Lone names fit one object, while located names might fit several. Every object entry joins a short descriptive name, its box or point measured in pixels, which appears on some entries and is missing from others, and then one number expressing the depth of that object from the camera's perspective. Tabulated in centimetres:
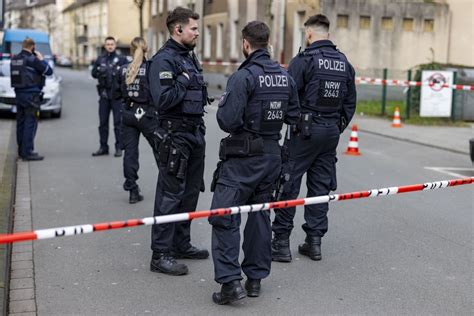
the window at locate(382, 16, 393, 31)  2566
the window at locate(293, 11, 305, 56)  2669
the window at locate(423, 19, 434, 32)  2612
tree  3344
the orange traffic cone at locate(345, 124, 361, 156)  1201
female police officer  737
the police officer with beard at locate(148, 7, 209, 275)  492
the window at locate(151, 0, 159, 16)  4762
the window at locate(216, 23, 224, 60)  3516
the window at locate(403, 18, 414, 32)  2594
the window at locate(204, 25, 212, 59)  3707
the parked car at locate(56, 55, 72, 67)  7219
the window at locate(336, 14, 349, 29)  2494
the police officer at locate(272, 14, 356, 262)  546
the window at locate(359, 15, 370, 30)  2532
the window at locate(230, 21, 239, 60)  3294
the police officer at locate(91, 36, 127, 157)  1078
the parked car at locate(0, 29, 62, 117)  1614
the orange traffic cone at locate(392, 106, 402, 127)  1698
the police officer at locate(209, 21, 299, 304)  450
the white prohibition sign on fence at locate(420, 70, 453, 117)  1741
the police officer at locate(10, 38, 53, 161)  1023
